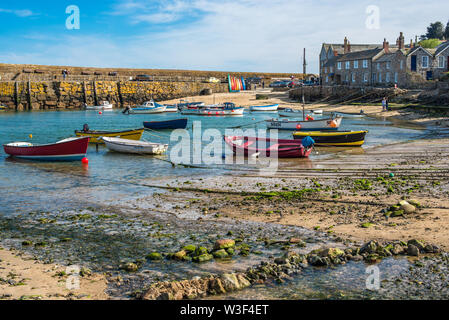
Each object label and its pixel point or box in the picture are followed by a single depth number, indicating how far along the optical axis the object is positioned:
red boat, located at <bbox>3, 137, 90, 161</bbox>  25.67
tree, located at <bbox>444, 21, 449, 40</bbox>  111.06
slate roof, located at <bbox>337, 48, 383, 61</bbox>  70.06
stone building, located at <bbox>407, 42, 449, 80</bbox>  61.31
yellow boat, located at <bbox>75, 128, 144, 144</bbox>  30.91
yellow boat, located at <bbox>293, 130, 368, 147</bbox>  29.05
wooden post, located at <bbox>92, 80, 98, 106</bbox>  83.68
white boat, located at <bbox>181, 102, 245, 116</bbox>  62.97
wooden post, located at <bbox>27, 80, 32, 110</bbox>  78.74
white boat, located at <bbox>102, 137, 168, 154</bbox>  27.43
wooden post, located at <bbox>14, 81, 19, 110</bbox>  78.21
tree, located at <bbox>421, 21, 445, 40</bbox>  112.61
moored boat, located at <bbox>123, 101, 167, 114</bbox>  68.44
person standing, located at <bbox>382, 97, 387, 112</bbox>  53.94
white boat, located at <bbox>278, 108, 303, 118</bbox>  61.33
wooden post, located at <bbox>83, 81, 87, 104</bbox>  83.25
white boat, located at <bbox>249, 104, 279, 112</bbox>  67.94
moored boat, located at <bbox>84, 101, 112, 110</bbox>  76.25
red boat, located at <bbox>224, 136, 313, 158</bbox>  25.17
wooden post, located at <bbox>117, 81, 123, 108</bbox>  86.12
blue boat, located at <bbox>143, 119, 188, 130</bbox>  44.22
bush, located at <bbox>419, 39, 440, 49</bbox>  81.44
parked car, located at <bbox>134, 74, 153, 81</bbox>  92.32
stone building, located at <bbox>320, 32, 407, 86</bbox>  64.39
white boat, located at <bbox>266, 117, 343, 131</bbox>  35.38
